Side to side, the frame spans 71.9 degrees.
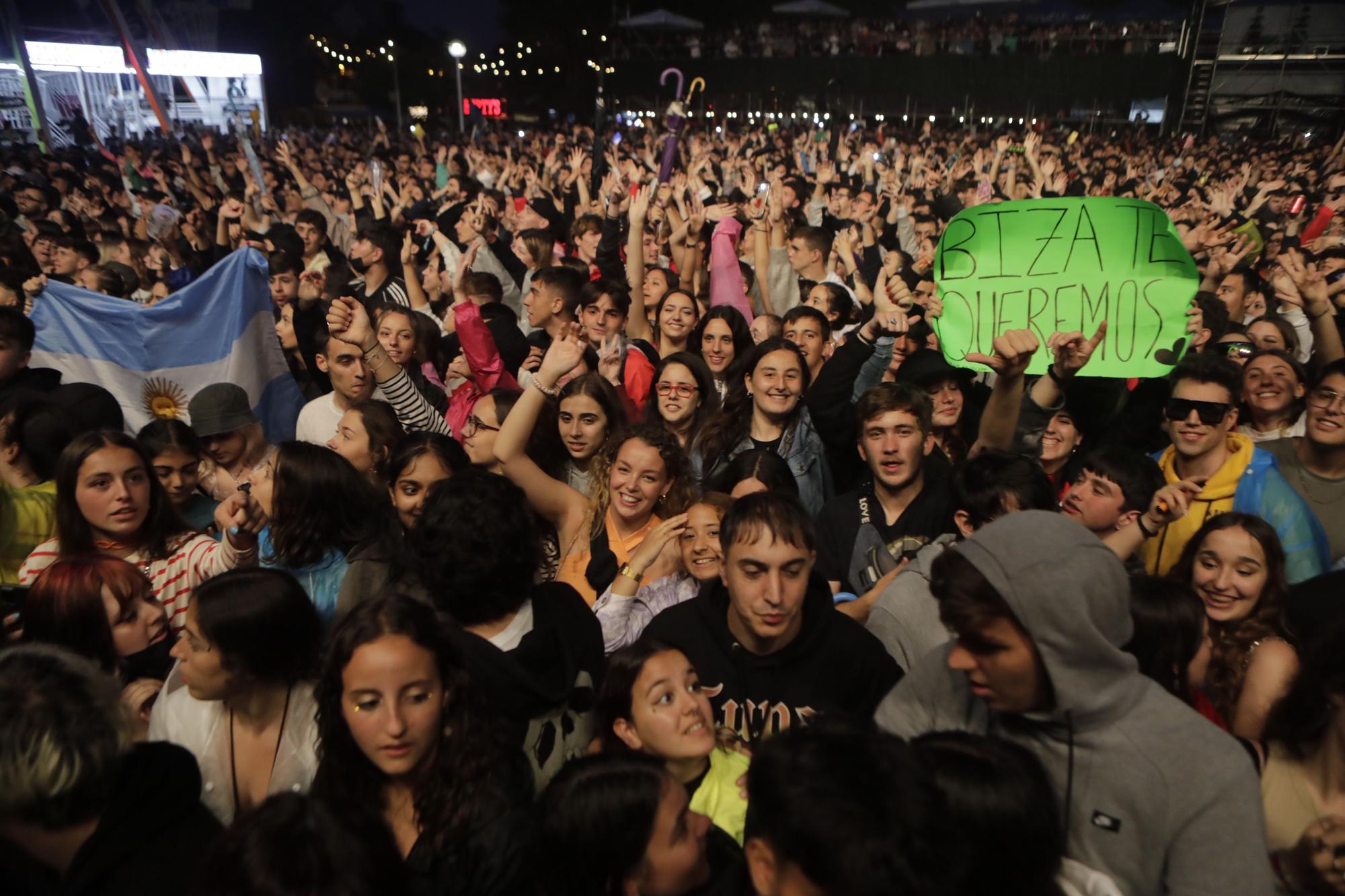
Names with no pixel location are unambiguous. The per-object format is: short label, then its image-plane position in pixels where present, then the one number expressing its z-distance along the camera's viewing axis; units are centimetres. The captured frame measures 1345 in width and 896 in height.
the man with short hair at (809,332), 519
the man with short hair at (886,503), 357
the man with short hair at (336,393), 460
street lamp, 2377
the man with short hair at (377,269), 675
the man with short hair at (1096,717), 175
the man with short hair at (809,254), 699
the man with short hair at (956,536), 286
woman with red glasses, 448
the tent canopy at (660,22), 3117
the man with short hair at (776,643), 253
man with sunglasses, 358
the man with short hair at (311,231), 847
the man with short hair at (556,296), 566
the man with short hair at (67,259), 720
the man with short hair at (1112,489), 342
